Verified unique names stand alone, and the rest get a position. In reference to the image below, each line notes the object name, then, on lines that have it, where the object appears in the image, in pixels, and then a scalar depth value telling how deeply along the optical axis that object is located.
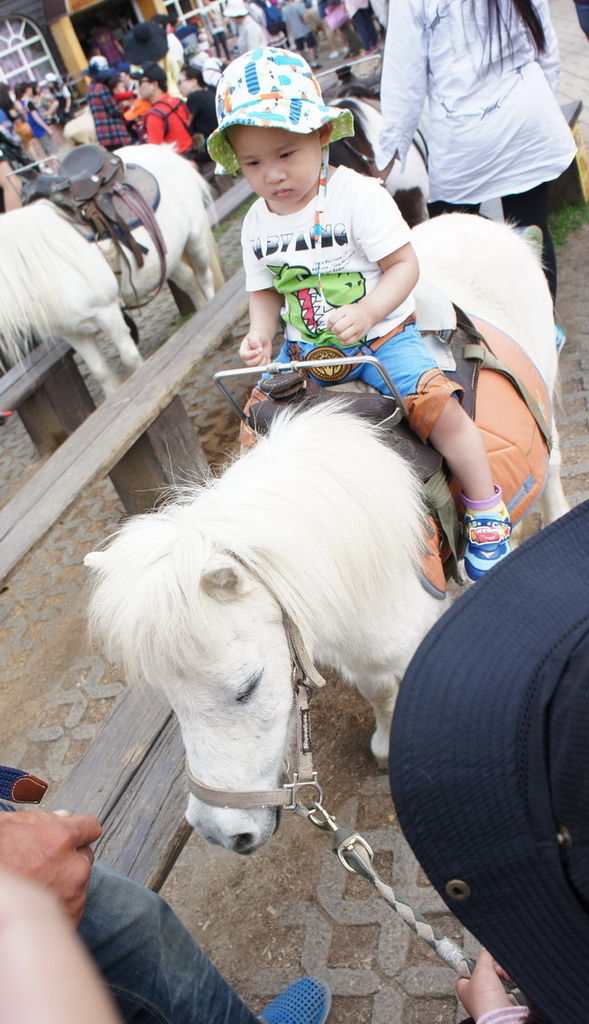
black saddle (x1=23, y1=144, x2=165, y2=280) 4.86
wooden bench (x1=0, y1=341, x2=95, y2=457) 5.12
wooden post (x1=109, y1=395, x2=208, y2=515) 4.14
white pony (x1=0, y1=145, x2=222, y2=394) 4.61
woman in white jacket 3.10
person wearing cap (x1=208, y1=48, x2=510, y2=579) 1.99
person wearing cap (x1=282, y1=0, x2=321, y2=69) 17.98
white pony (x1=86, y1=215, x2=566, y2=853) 1.51
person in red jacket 8.55
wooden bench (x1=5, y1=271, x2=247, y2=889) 1.87
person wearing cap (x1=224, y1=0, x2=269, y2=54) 13.42
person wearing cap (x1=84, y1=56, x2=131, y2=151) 10.72
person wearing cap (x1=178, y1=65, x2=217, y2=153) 8.90
